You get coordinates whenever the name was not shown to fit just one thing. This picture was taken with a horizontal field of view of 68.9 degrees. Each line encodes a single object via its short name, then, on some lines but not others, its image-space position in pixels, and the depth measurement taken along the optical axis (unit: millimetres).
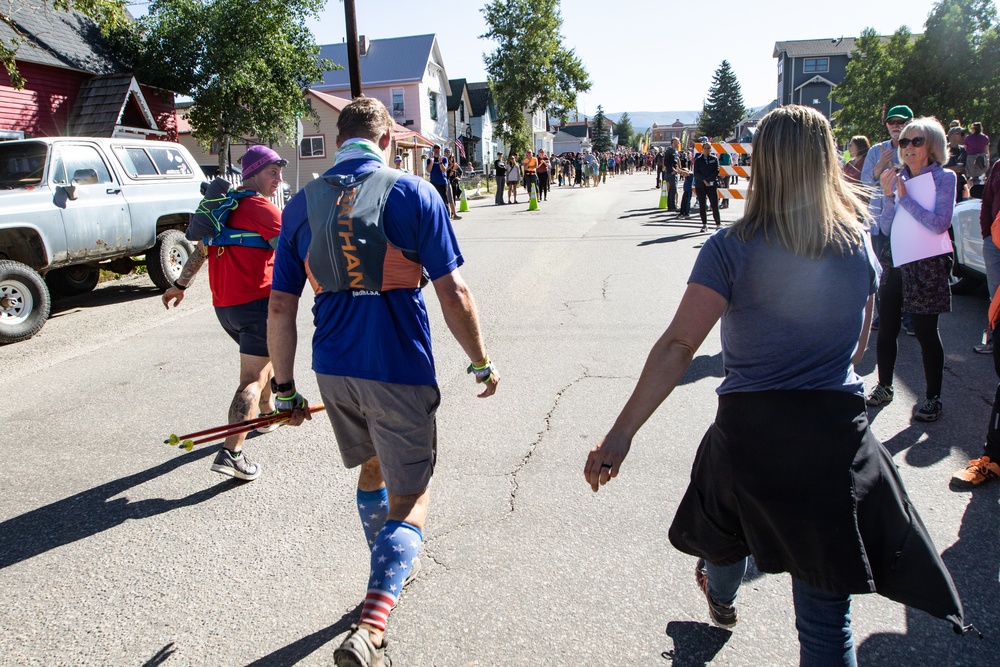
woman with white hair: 4398
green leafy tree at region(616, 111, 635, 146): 147000
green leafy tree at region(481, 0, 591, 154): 57969
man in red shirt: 4129
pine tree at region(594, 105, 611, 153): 117212
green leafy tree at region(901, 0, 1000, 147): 38312
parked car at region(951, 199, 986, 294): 7629
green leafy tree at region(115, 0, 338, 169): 21266
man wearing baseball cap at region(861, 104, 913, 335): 5891
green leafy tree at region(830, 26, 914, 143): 40625
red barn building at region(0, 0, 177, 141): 18859
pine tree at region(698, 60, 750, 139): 91812
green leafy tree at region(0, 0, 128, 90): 10617
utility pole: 18406
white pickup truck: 7984
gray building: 71438
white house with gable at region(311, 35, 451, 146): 49375
